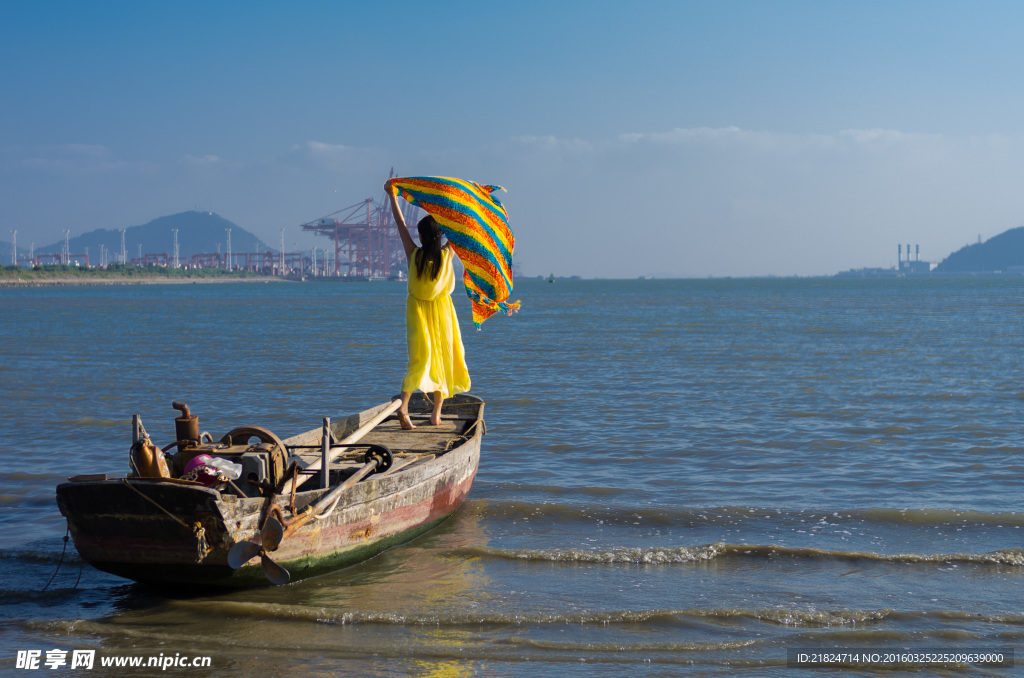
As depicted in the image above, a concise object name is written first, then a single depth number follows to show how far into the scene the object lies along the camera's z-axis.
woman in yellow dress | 6.95
